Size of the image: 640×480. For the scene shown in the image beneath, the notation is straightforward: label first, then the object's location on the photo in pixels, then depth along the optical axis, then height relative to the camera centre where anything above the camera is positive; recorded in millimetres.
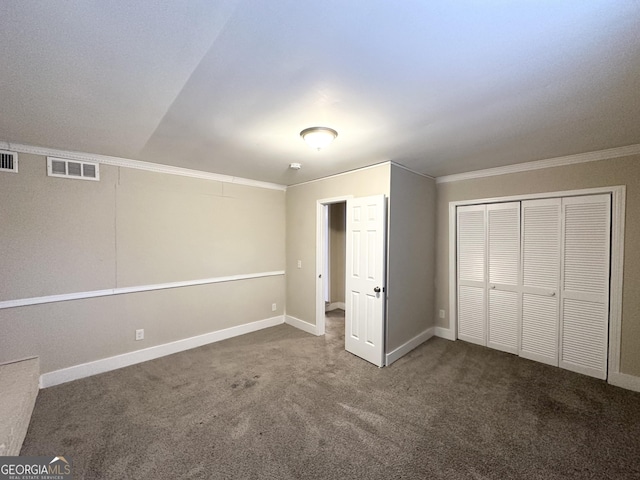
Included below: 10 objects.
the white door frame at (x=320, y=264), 4094 -482
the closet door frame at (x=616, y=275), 2742 -443
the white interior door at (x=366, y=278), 3145 -566
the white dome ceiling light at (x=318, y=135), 2176 +818
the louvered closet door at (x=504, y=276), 3447 -581
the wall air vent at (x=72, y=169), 2703 +688
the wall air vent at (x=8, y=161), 2477 +686
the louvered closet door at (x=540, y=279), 3164 -574
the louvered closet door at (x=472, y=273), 3715 -581
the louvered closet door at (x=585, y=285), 2857 -586
